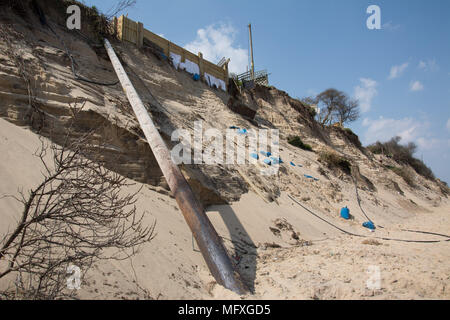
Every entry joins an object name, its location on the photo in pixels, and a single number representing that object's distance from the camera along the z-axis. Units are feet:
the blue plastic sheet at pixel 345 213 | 25.02
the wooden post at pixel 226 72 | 50.64
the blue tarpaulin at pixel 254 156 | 28.77
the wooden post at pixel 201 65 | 45.29
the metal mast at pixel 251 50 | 64.58
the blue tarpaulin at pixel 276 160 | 29.60
